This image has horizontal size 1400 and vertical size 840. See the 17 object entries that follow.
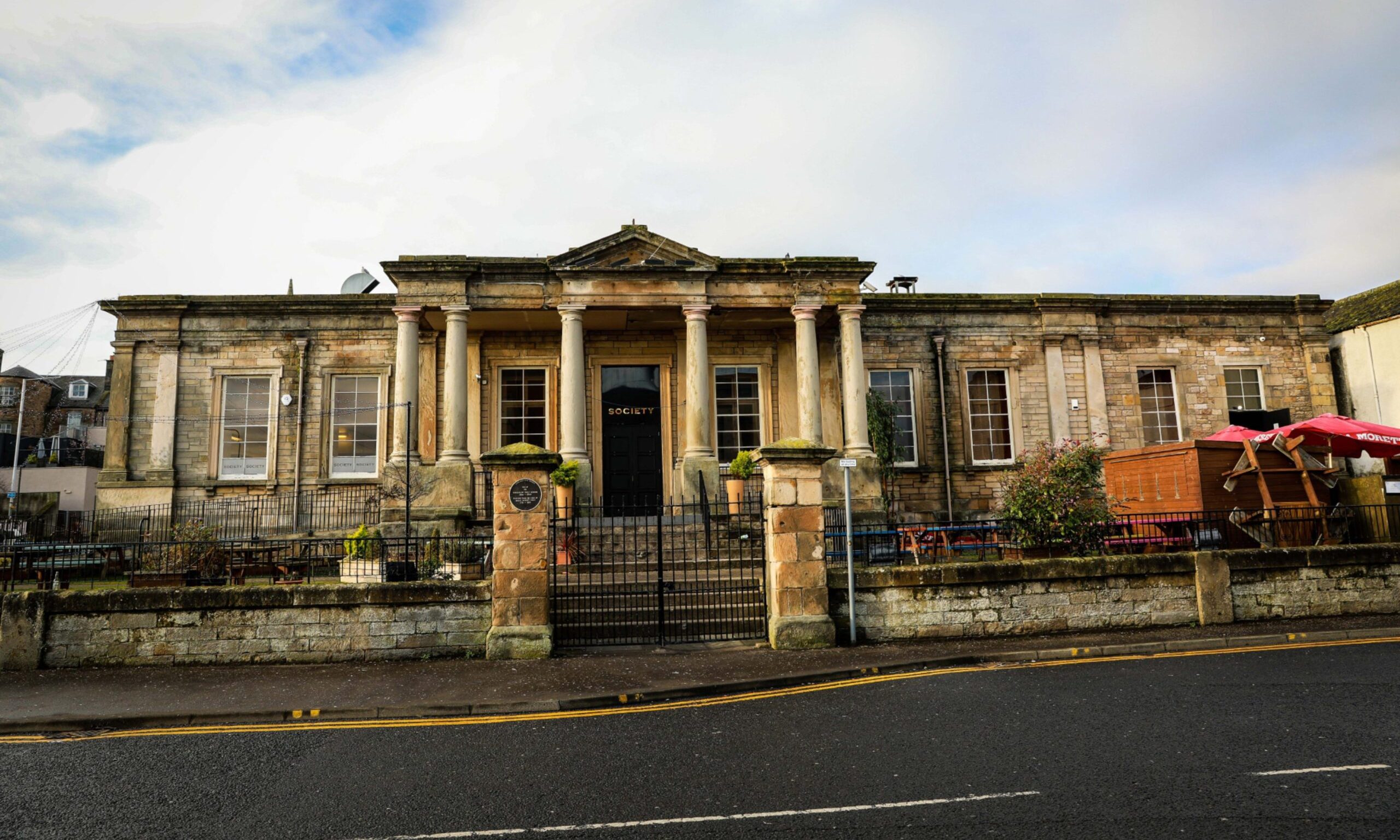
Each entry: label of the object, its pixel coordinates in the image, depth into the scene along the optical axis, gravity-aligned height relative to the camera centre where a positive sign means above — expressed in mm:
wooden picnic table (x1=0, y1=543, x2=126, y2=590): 10789 -270
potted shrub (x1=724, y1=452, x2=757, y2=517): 14664 +901
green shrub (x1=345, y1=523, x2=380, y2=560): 11492 -224
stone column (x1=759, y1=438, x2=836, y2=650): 8812 -312
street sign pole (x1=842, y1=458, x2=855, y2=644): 8719 -573
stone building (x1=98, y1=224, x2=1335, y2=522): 16000 +3443
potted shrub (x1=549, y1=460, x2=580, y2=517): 14148 +764
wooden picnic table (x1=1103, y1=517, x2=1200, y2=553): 10844 -370
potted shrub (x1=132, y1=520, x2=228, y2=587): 9766 -336
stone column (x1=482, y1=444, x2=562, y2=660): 8547 -363
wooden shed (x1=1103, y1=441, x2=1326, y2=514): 12766 +456
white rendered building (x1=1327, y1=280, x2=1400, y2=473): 18953 +3584
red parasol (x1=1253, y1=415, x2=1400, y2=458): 13086 +1131
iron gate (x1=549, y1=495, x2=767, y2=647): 9180 -920
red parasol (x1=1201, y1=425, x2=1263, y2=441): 13445 +1241
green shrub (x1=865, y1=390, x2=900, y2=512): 17672 +1922
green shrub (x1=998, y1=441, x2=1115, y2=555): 10242 +21
